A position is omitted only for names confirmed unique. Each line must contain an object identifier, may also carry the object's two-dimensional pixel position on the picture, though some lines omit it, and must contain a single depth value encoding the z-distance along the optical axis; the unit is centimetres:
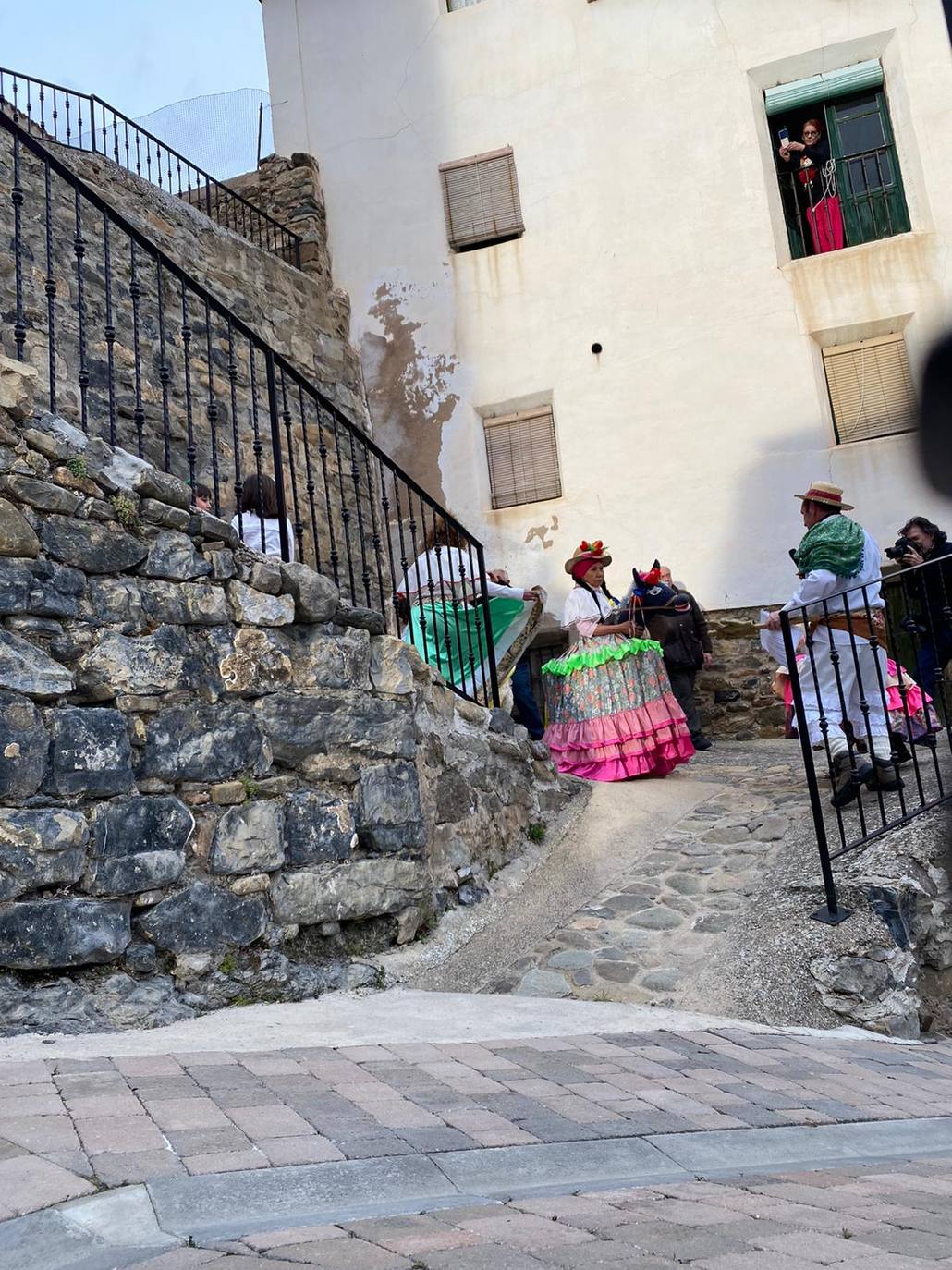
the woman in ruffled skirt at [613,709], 751
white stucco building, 1087
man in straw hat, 591
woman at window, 1131
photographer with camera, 676
